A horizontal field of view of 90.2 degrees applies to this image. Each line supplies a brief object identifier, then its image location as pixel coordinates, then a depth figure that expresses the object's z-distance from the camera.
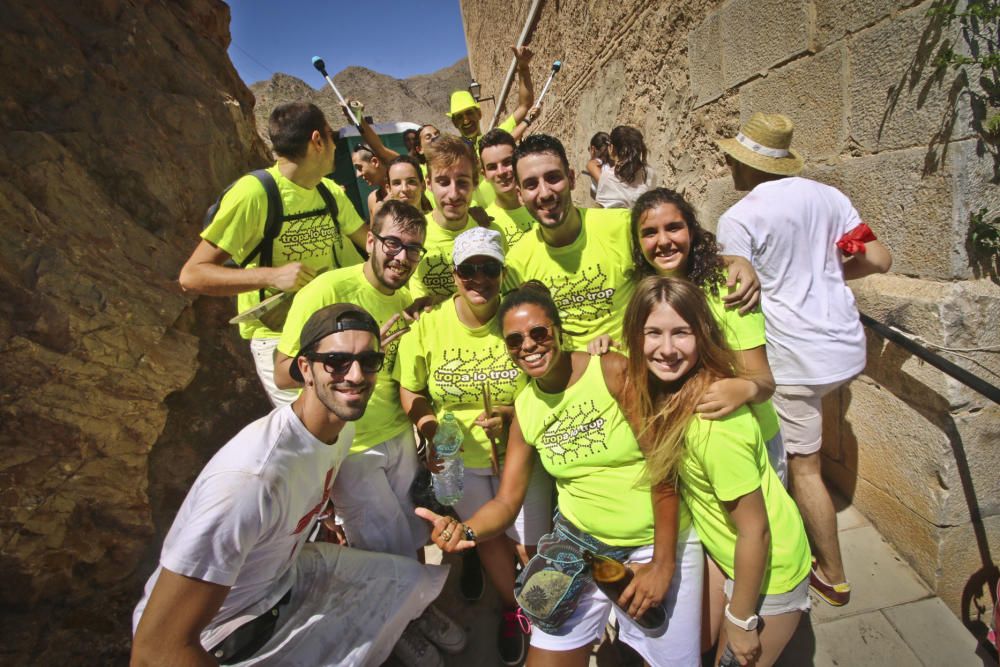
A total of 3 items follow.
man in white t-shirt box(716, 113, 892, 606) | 2.19
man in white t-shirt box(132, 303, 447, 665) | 1.60
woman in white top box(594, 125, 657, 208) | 3.71
